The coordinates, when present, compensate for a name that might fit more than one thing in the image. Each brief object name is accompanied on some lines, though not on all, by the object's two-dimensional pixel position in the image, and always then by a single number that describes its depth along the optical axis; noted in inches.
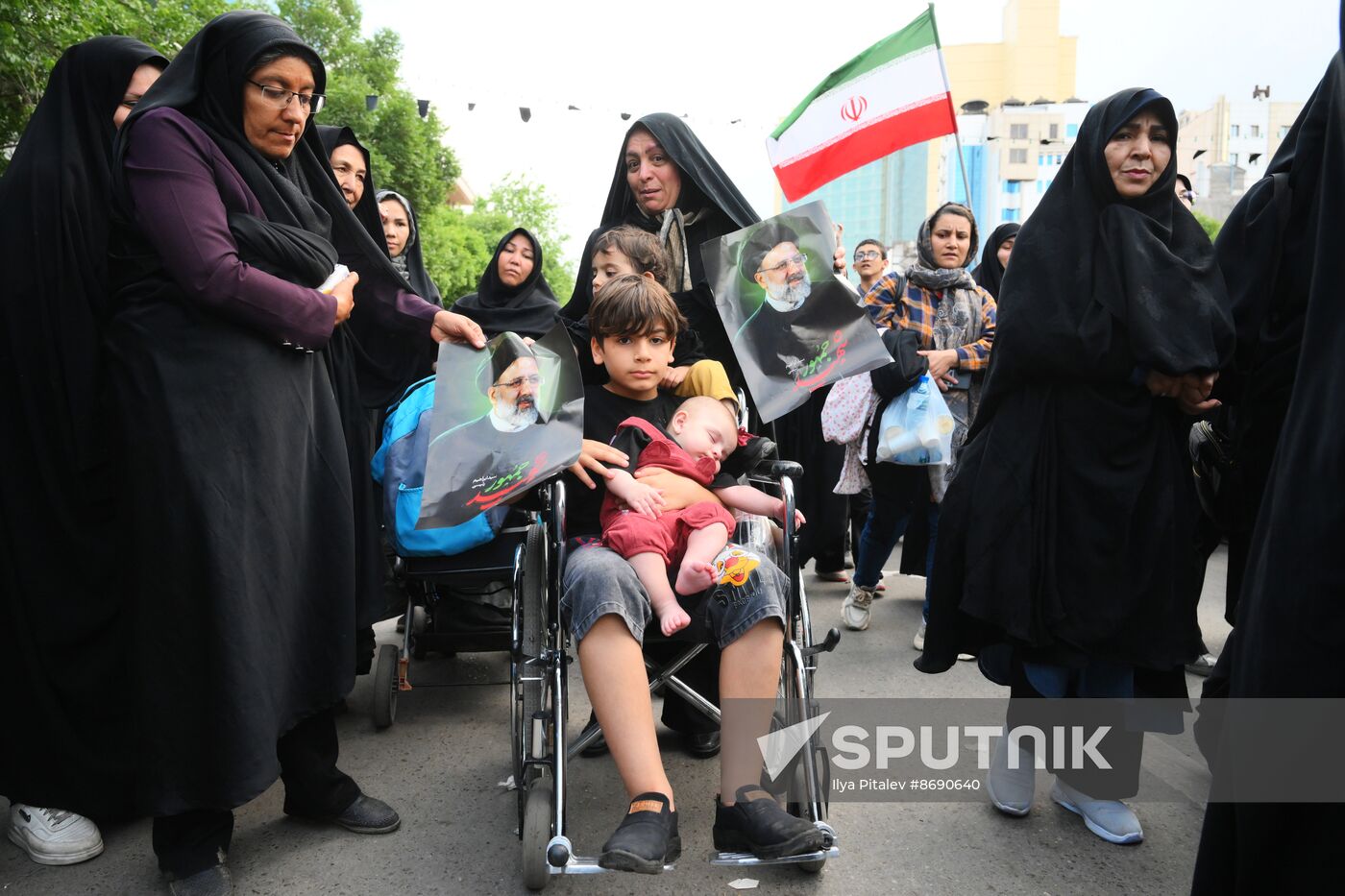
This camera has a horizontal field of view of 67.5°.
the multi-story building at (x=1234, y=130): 2470.6
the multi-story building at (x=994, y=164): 2331.4
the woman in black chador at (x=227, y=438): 99.2
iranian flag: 200.5
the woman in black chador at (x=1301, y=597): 62.7
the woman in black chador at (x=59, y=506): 106.7
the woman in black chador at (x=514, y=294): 254.7
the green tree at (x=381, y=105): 1170.0
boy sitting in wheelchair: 94.0
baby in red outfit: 107.3
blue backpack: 149.3
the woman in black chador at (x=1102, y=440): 112.3
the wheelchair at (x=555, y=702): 101.6
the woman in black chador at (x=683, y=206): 143.4
